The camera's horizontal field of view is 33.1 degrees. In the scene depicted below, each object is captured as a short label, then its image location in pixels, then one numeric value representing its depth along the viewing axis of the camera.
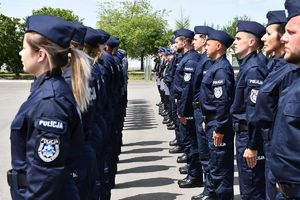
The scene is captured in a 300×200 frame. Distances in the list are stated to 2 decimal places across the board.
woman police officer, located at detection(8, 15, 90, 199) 2.74
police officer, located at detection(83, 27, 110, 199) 4.43
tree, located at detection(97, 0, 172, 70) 55.81
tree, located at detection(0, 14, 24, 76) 46.31
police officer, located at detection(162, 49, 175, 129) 12.45
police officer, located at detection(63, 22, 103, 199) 3.69
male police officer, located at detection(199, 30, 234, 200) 5.85
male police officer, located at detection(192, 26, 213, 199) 6.52
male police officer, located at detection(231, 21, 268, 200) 4.95
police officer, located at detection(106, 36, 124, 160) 7.45
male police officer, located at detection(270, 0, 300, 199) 2.77
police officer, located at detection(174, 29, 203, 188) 7.38
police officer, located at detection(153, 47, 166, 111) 17.40
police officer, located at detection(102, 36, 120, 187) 6.18
